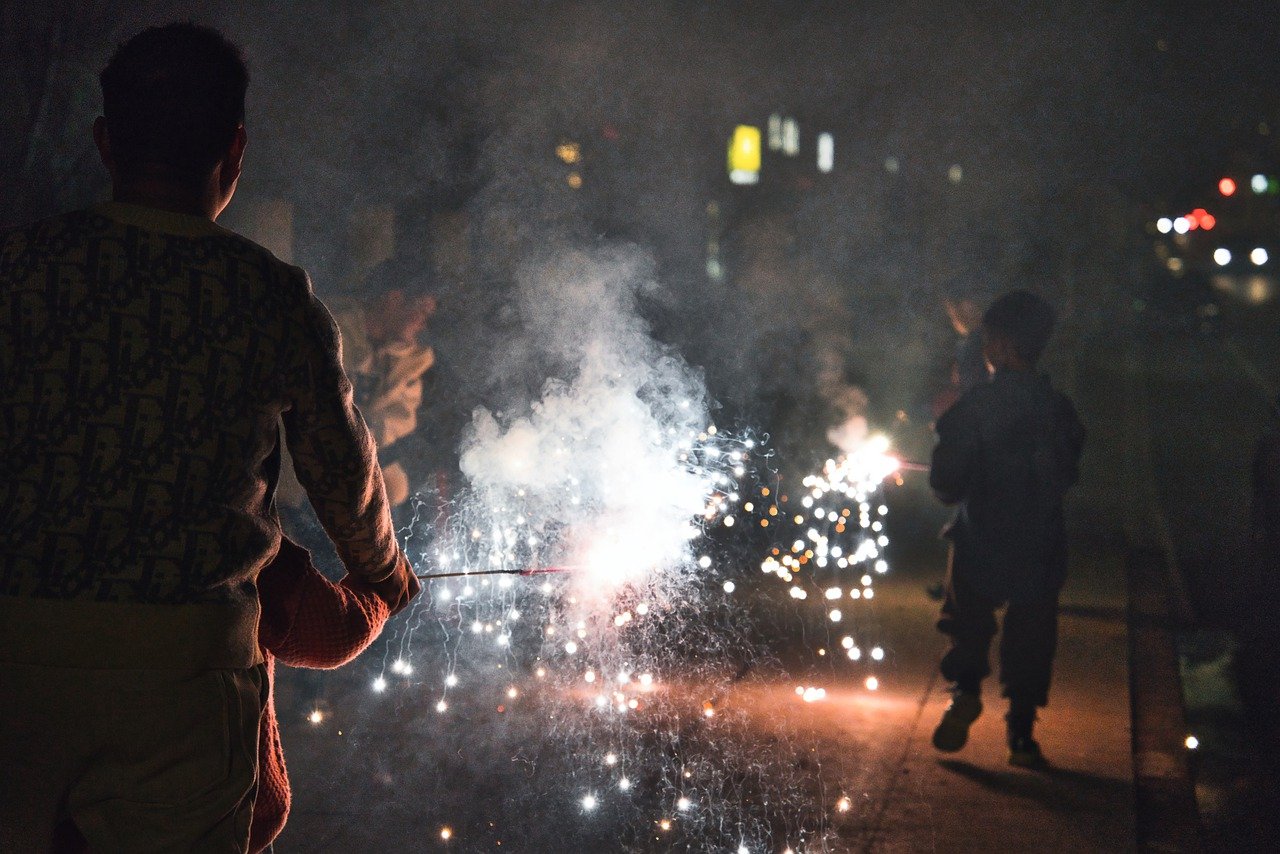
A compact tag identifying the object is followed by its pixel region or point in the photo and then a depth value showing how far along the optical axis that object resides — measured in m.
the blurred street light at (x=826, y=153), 9.35
